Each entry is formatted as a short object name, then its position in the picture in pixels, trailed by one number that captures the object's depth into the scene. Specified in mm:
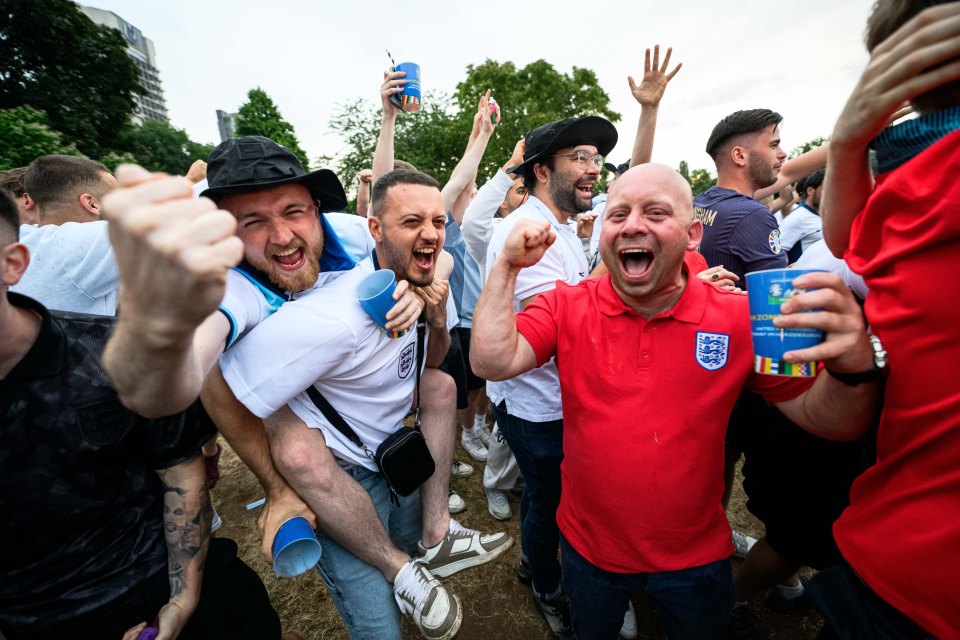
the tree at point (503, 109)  20406
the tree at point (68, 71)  19125
